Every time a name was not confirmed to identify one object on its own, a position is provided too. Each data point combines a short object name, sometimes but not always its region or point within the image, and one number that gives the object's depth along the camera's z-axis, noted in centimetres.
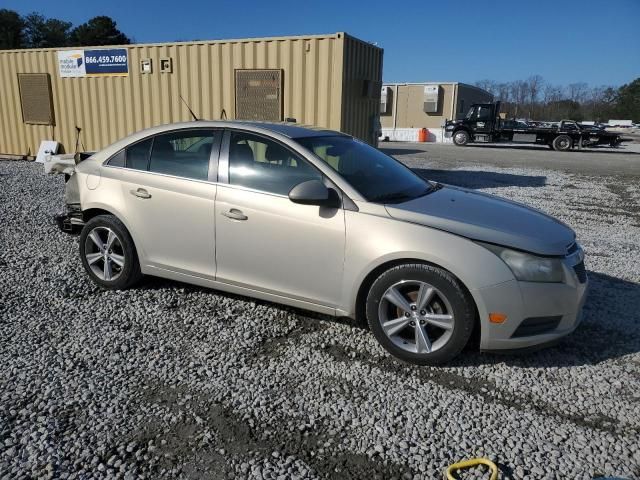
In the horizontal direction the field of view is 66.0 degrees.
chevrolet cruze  311
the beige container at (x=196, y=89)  946
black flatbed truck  2544
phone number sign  1127
